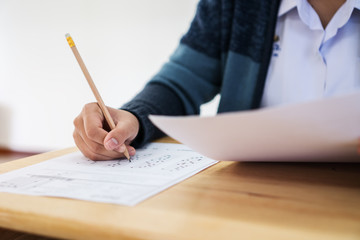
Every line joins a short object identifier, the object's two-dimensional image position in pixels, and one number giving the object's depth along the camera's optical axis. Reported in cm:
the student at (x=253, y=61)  63
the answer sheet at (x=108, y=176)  32
